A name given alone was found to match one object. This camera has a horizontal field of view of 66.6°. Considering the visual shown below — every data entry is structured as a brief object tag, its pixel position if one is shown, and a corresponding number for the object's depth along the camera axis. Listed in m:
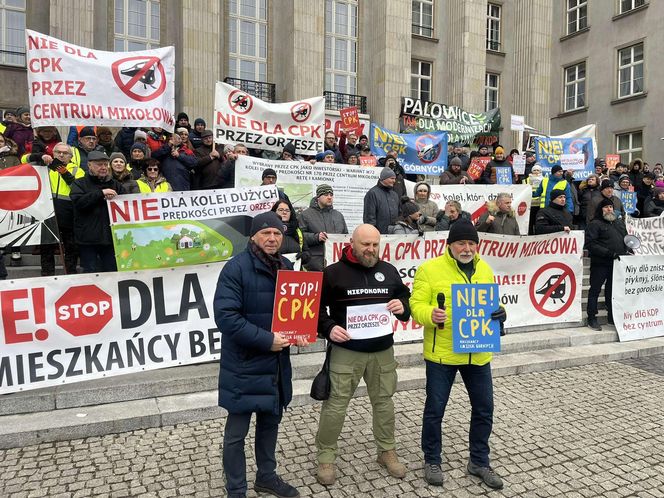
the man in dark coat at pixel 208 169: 8.54
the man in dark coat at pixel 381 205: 8.10
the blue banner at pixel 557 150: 12.75
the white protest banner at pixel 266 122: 9.00
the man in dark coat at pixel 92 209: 5.77
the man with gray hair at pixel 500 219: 8.03
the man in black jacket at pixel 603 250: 8.08
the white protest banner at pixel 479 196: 10.27
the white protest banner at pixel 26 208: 6.32
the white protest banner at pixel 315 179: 8.51
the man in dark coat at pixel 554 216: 8.31
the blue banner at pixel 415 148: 11.78
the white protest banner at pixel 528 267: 7.26
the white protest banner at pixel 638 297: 8.11
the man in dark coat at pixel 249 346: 3.26
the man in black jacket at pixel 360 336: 3.83
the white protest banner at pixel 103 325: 4.86
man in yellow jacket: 3.84
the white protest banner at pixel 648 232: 9.31
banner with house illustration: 5.79
